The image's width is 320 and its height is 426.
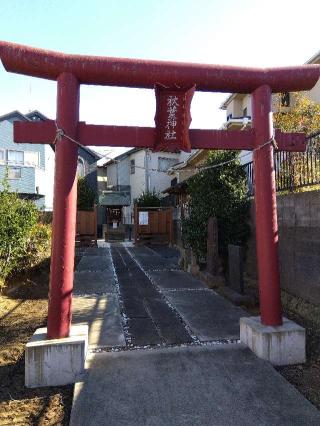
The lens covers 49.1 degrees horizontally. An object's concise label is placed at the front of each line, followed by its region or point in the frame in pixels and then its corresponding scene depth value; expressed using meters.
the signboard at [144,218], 21.17
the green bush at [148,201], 25.34
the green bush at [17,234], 8.05
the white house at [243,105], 16.80
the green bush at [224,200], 9.05
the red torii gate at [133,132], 4.30
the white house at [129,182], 31.99
